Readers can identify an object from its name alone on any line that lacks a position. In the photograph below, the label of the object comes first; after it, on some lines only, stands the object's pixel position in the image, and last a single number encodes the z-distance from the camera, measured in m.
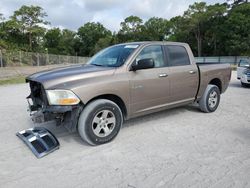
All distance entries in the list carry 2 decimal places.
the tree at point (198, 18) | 42.93
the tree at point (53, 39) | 61.98
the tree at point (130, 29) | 59.15
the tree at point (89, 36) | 67.39
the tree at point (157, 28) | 58.71
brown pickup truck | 3.02
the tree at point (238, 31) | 33.84
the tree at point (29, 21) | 40.28
